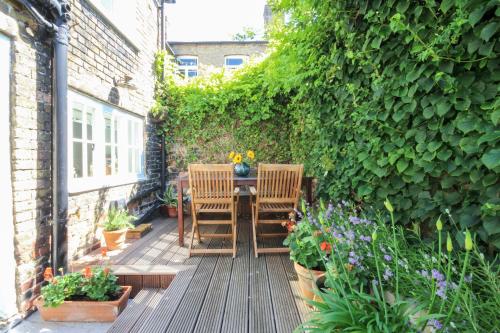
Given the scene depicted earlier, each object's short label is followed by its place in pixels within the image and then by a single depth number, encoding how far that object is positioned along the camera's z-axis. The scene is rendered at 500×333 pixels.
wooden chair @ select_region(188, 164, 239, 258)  2.91
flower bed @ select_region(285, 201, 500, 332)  0.99
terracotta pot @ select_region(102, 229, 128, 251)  3.24
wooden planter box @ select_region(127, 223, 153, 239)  3.74
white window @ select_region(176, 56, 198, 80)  9.90
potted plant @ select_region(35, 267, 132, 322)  2.12
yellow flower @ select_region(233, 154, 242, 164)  3.67
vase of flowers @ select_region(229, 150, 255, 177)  3.68
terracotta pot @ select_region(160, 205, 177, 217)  5.05
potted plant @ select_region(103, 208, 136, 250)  3.25
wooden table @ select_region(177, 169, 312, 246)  3.15
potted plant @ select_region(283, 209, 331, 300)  1.90
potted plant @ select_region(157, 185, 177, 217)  5.05
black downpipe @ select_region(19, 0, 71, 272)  2.47
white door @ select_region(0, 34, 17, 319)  2.06
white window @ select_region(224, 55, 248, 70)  10.06
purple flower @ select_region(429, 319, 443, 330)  0.95
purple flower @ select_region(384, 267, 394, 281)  1.19
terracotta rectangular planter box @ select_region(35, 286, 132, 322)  2.14
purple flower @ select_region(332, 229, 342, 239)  1.53
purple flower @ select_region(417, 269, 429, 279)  1.08
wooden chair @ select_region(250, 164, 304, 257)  2.94
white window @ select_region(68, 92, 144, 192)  3.03
